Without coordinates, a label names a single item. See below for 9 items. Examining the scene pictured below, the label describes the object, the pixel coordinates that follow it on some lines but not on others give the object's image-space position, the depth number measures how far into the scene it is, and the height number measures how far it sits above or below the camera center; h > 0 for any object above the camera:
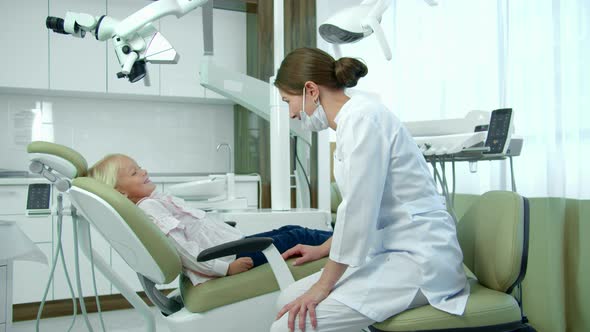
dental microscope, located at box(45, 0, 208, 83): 1.65 +0.47
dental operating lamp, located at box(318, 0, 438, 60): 1.99 +0.59
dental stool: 1.05 -0.29
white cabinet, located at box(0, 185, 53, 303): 3.01 -0.49
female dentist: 1.06 -0.19
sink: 2.53 -0.14
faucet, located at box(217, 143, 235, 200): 2.75 -0.14
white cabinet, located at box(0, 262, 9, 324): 1.60 -0.43
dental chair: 1.33 -0.30
